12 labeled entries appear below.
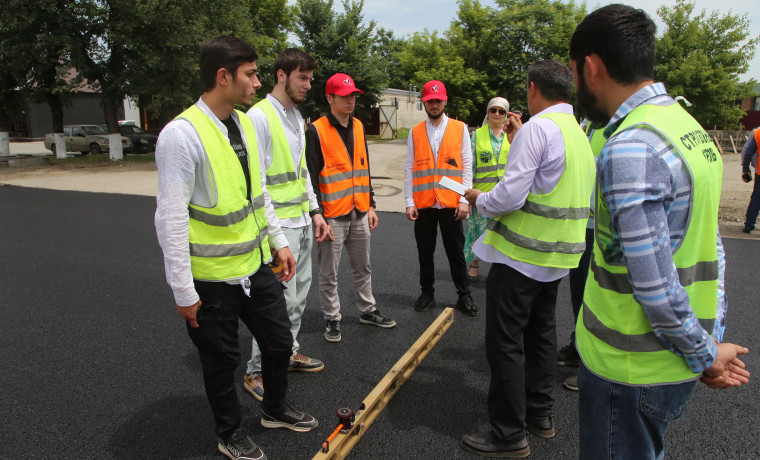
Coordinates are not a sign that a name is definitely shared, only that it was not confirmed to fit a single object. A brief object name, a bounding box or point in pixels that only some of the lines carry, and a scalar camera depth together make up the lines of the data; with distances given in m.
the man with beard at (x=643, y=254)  1.28
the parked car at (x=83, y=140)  24.02
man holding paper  2.43
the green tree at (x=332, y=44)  25.31
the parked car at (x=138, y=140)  24.05
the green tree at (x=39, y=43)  17.06
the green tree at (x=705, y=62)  22.55
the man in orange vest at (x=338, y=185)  3.78
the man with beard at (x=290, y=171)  3.11
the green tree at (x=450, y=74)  23.88
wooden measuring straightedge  2.45
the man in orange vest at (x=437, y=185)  4.42
